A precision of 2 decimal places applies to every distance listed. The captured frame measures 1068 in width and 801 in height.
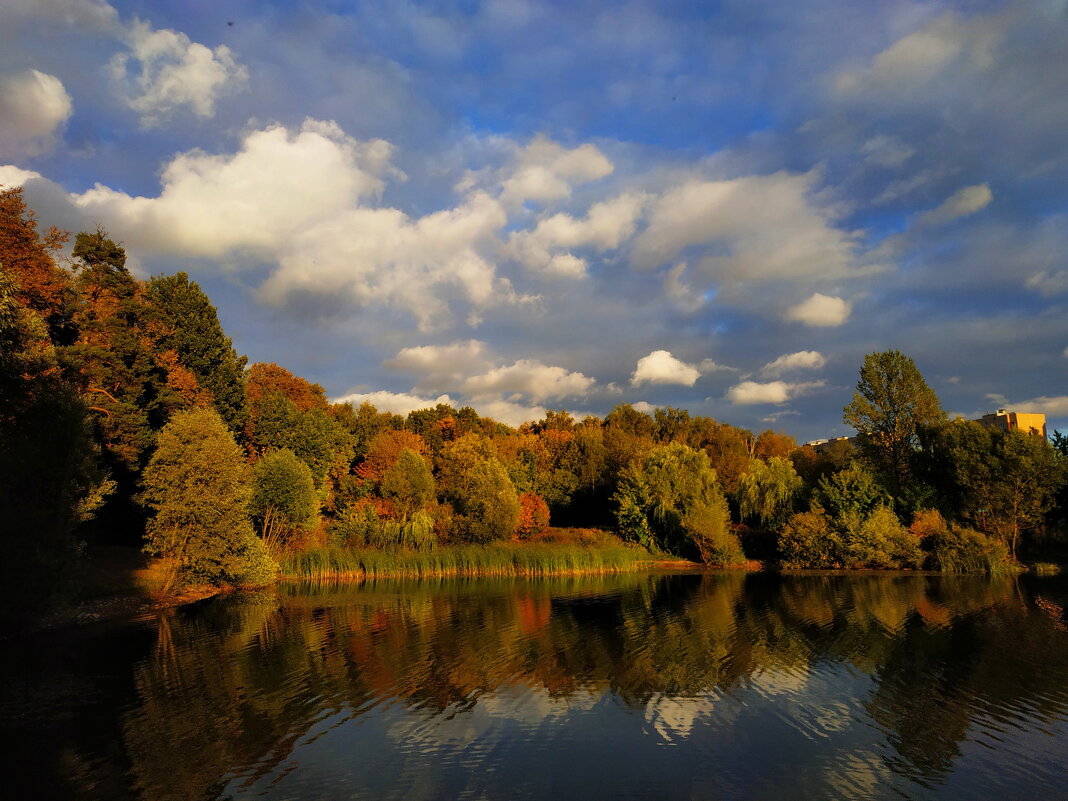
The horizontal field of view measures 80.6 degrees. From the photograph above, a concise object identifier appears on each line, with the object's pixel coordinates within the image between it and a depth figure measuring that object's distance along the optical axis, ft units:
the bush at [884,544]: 156.97
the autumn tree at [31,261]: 118.01
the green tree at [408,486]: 188.65
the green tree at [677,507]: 181.98
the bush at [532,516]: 203.82
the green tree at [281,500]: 157.79
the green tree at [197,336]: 164.76
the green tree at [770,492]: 195.00
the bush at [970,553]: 150.61
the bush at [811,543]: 165.58
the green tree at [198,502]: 116.67
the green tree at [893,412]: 192.54
